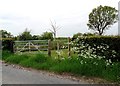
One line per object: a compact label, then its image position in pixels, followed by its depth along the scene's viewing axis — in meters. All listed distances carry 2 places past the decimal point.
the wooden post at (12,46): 8.63
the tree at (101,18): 21.84
